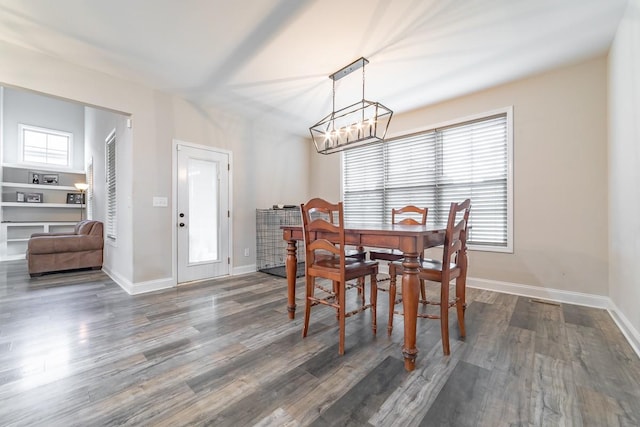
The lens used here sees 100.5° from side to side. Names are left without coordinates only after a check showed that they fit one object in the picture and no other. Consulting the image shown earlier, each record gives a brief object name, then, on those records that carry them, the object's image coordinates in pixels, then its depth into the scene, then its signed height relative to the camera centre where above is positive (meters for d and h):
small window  6.09 +1.64
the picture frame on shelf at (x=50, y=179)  6.29 +0.85
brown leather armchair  4.09 -0.59
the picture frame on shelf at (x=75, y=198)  6.56 +0.40
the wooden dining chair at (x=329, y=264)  1.85 -0.41
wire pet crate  4.54 -0.39
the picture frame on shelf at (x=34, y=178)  6.11 +0.84
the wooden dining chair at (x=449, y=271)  1.80 -0.43
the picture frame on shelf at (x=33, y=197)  6.05 +0.39
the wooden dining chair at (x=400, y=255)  2.73 -0.44
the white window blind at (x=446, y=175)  3.30 +0.54
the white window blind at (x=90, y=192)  5.76 +0.49
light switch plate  3.45 +0.16
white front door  3.69 +0.01
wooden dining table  1.64 -0.23
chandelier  2.72 +1.53
